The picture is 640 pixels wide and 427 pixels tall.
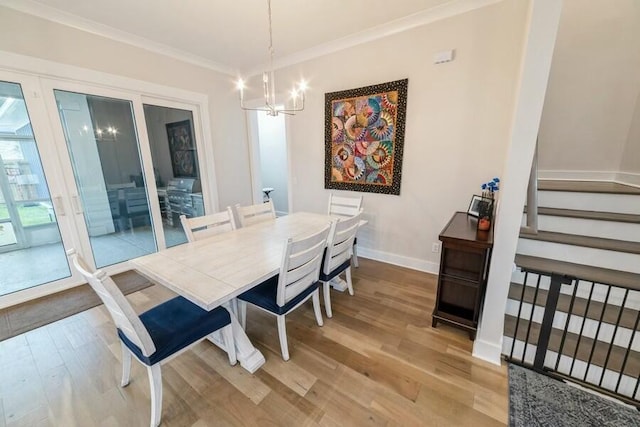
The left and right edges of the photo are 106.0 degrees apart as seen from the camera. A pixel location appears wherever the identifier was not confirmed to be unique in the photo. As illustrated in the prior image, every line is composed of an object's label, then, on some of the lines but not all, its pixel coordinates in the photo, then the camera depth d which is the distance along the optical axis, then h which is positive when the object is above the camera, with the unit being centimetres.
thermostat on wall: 245 +103
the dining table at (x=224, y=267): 132 -67
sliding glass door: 243 -16
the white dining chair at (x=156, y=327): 112 -94
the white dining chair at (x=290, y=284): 152 -86
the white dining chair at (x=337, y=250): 200 -77
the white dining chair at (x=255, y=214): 254 -58
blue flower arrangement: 195 -23
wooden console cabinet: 177 -89
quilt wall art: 287 +29
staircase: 149 -95
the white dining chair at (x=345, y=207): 299 -59
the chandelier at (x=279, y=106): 226 +85
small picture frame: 231 -46
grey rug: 130 -140
